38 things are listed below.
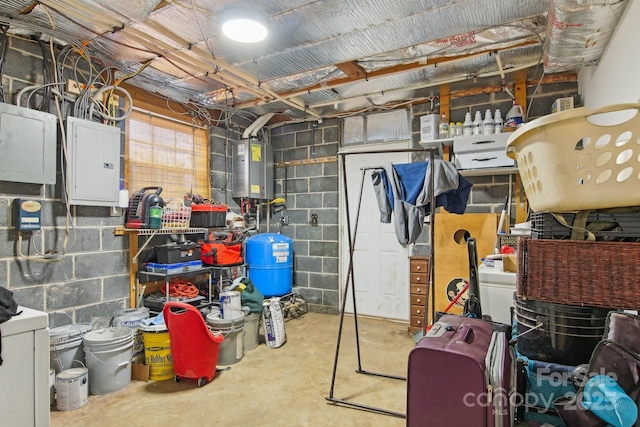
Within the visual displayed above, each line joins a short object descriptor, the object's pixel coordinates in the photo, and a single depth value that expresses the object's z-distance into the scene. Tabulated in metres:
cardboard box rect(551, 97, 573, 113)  3.00
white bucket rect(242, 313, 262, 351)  3.41
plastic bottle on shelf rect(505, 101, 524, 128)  3.35
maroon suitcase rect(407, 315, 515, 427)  1.04
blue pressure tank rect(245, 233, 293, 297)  4.38
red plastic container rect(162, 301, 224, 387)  2.62
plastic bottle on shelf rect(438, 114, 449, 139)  3.72
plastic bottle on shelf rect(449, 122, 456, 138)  3.69
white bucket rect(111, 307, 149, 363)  2.95
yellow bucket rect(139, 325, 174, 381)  2.82
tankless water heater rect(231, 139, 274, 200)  4.63
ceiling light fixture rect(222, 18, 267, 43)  2.30
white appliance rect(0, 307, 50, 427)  1.52
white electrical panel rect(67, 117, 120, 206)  2.82
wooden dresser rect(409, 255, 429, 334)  3.74
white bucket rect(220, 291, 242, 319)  3.19
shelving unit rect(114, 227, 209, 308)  3.32
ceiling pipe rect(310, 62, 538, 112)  3.18
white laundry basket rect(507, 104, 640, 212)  0.88
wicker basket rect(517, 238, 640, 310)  0.94
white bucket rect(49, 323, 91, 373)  2.51
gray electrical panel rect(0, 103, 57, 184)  2.43
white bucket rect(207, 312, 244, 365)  3.04
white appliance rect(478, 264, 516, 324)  1.97
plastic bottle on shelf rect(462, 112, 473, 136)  3.59
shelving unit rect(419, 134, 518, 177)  3.43
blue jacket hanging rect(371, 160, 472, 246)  2.43
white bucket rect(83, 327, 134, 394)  2.57
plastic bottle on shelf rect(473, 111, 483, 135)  3.55
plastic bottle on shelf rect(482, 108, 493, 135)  3.48
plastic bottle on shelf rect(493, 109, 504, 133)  3.46
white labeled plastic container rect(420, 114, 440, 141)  3.79
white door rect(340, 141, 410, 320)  4.40
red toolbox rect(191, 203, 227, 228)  3.77
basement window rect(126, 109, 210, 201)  3.57
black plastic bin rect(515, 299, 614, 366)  1.09
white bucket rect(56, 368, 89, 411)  2.36
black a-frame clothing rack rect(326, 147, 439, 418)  2.28
